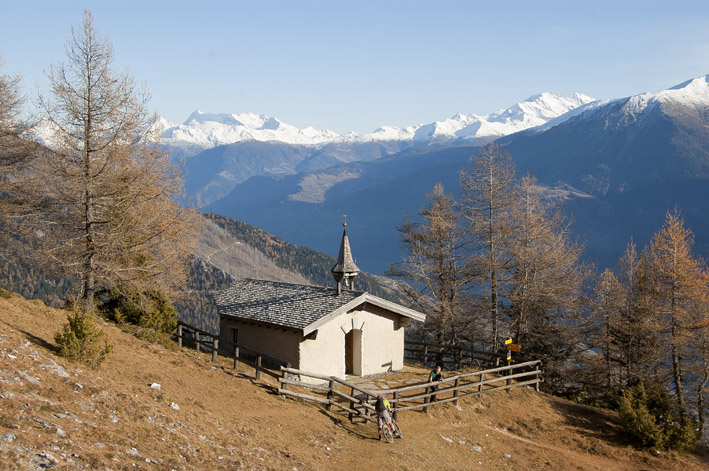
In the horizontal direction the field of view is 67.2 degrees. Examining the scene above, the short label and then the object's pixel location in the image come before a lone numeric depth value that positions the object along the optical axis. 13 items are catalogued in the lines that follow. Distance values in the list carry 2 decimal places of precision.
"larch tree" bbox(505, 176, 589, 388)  32.12
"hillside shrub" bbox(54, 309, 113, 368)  15.11
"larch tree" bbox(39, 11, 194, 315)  20.08
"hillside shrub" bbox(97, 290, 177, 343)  23.75
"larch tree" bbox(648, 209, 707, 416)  28.59
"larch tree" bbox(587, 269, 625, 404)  32.75
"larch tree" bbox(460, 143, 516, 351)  31.98
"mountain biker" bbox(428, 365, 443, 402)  21.53
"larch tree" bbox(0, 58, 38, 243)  23.91
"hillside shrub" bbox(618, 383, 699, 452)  22.31
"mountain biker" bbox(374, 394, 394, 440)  17.86
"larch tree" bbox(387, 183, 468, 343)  32.97
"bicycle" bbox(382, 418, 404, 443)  17.88
